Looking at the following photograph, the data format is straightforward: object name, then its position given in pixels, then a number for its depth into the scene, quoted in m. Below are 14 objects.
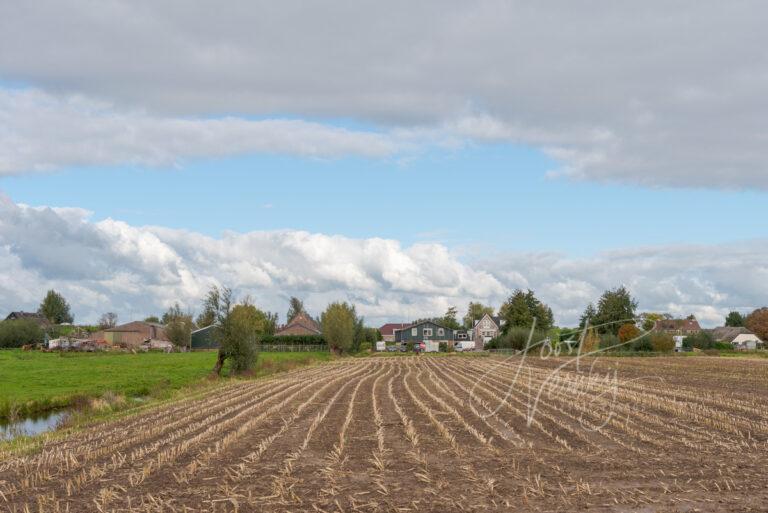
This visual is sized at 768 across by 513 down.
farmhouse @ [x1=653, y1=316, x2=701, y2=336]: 169.68
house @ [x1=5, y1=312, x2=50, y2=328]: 169.75
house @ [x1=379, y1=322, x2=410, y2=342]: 192.11
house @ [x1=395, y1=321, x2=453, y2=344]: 150.12
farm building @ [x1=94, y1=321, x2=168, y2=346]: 135.00
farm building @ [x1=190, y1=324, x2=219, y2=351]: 131.12
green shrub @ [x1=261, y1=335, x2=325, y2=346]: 123.53
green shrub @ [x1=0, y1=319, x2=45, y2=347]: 113.94
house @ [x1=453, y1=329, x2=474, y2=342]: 156.23
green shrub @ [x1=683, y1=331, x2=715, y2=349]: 107.44
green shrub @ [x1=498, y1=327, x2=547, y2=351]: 100.81
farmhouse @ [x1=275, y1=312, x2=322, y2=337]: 153.88
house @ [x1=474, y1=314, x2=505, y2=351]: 153.38
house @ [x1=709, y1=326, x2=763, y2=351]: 142.00
